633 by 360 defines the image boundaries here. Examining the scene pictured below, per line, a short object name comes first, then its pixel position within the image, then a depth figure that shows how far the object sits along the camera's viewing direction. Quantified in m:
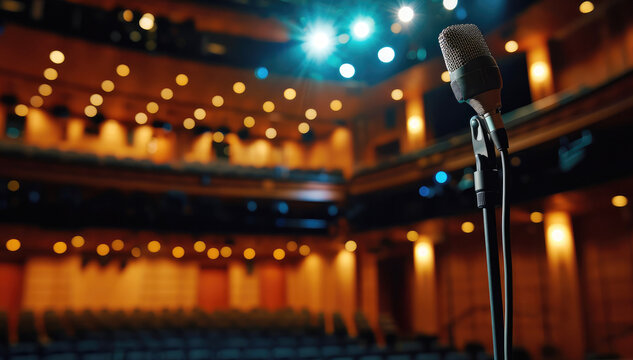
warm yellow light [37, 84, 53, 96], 13.00
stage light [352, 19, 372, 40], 4.79
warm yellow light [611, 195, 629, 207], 8.73
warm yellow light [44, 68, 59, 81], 12.21
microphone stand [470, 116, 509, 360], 1.15
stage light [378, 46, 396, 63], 3.37
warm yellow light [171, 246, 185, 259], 14.71
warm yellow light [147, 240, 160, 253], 13.70
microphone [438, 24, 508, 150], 1.26
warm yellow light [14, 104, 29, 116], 13.94
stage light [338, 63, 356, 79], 3.75
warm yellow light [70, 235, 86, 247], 12.67
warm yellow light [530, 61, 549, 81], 10.59
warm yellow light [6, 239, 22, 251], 12.55
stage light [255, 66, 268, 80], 12.38
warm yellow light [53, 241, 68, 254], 12.91
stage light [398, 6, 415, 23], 5.22
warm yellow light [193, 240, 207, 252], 14.04
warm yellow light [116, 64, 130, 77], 12.04
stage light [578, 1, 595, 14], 9.17
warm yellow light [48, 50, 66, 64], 11.36
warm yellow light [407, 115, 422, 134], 13.70
